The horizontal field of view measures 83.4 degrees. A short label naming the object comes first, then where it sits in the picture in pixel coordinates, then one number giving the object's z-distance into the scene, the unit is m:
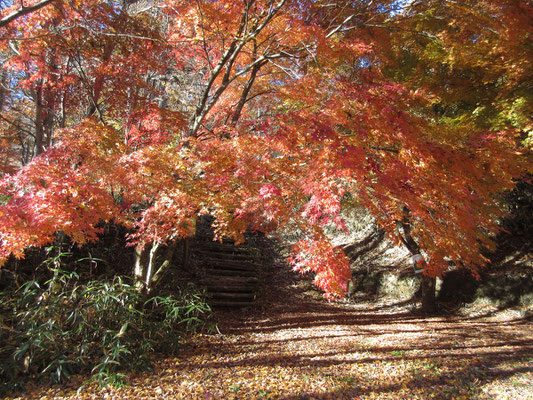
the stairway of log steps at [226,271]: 7.48
